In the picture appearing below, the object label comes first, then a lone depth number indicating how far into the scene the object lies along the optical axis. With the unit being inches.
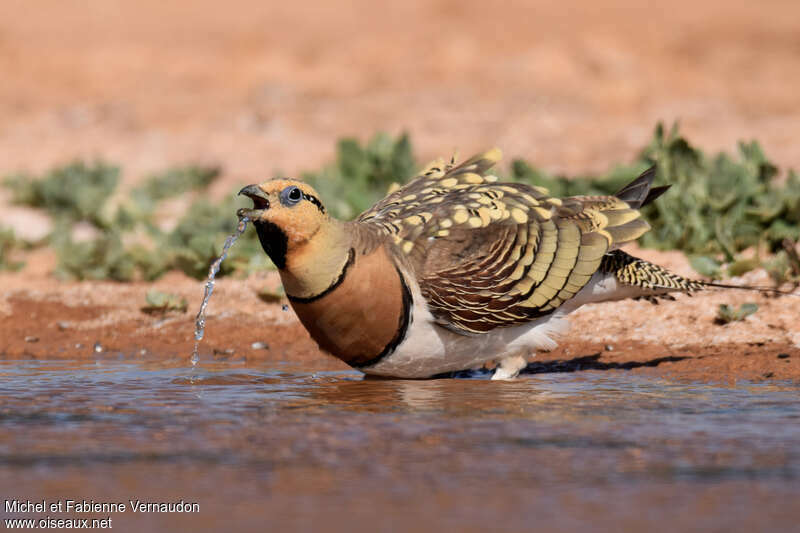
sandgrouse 426.0
